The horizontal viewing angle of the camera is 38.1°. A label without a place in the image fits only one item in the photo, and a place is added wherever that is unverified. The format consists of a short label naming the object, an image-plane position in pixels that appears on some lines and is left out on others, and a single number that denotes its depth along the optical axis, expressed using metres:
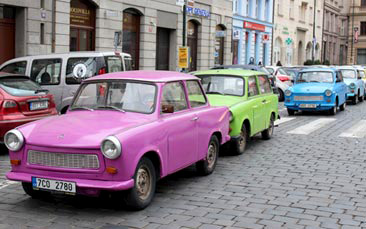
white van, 12.27
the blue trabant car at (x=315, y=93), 17.66
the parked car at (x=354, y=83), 23.66
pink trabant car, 5.71
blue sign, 29.46
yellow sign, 18.38
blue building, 37.59
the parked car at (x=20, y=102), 9.41
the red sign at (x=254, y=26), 38.66
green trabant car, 9.77
